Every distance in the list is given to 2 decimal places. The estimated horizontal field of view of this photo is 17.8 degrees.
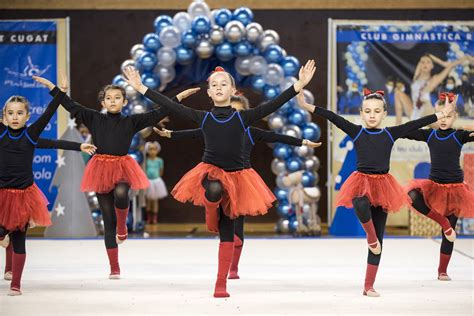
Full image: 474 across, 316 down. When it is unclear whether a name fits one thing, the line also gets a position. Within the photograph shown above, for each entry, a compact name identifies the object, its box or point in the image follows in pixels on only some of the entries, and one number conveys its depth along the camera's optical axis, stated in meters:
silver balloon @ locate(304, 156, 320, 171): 17.96
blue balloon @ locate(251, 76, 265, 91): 17.74
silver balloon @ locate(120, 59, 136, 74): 17.98
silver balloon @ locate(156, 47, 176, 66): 17.60
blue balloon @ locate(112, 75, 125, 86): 17.77
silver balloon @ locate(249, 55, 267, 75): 17.60
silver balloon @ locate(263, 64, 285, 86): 17.52
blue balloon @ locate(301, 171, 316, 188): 17.77
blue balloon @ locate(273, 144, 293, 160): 17.99
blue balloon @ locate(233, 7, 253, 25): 17.78
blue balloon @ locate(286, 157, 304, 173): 17.77
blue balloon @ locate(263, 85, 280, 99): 17.59
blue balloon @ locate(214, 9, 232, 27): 17.71
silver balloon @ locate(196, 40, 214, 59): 17.41
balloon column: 17.52
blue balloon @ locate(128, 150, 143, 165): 17.88
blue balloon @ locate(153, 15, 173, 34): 18.07
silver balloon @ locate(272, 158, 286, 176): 18.06
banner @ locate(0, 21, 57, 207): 20.83
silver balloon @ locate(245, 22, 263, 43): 17.54
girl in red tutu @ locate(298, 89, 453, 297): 9.38
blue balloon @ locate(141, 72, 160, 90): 17.68
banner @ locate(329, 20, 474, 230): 20.44
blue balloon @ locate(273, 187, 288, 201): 18.16
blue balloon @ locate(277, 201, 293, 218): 18.14
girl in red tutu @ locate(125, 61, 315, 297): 9.14
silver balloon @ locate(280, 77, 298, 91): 17.75
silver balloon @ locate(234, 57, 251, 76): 17.68
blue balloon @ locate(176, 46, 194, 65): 17.61
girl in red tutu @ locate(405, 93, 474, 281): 11.07
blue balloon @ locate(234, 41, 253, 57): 17.51
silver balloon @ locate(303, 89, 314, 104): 17.80
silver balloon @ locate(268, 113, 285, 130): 17.70
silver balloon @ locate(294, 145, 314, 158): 17.75
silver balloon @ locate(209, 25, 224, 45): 17.42
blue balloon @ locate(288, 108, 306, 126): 17.73
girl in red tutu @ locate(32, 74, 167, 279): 10.80
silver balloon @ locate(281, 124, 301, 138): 17.51
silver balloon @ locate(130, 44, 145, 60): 18.01
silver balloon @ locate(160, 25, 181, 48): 17.61
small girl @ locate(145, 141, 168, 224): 21.31
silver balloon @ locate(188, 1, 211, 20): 17.87
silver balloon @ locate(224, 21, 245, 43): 17.33
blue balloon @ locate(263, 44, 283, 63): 17.65
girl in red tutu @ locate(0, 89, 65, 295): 9.72
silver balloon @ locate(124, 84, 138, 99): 17.57
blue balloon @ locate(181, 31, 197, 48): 17.48
